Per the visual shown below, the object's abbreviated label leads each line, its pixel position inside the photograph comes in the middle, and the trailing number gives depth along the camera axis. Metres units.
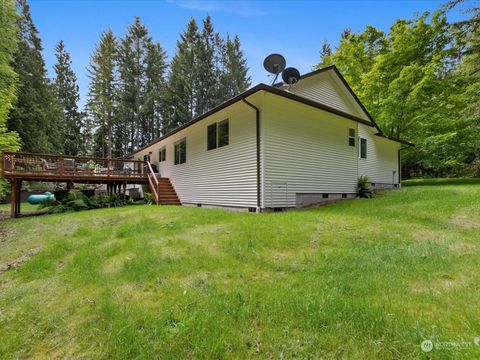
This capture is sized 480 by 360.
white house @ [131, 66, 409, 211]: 8.14
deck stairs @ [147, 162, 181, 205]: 12.38
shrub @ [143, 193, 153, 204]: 12.56
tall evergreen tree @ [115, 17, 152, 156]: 29.53
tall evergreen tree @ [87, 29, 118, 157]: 29.39
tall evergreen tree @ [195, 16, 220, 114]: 29.83
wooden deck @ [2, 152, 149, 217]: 10.87
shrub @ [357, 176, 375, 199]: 11.42
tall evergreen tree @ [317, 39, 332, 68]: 32.66
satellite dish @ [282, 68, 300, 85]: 9.02
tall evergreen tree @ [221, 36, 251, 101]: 31.05
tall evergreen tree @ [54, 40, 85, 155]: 33.19
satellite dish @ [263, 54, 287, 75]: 9.03
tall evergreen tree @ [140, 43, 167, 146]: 29.25
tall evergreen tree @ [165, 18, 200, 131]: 29.12
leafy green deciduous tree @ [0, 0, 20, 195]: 11.90
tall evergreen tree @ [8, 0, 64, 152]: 19.86
